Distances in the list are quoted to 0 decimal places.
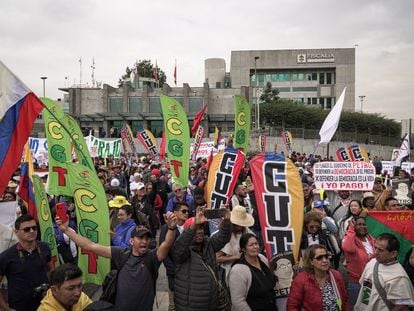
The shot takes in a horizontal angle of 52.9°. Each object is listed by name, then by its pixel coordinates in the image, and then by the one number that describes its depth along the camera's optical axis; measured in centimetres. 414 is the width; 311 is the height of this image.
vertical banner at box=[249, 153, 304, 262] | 449
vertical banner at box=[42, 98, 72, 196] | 617
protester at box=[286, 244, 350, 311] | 352
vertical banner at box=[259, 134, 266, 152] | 1657
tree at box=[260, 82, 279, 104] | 5158
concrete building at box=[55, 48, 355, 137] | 4553
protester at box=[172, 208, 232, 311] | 347
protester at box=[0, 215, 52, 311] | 372
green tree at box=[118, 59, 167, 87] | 6650
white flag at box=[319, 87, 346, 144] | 1050
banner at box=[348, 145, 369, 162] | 1265
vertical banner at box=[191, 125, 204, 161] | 1387
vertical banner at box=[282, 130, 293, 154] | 2261
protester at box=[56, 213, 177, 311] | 346
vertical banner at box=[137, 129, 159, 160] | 1418
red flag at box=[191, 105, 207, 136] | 1427
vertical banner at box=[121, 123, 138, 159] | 1535
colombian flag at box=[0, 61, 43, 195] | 433
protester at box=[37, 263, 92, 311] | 301
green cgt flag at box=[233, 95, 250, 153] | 1013
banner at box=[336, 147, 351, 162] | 1305
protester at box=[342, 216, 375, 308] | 450
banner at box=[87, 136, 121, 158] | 1585
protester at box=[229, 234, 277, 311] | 366
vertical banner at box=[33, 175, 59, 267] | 458
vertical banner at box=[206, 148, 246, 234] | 599
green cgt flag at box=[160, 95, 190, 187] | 841
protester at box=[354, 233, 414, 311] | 356
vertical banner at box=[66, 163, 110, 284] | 481
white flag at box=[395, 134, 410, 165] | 1503
